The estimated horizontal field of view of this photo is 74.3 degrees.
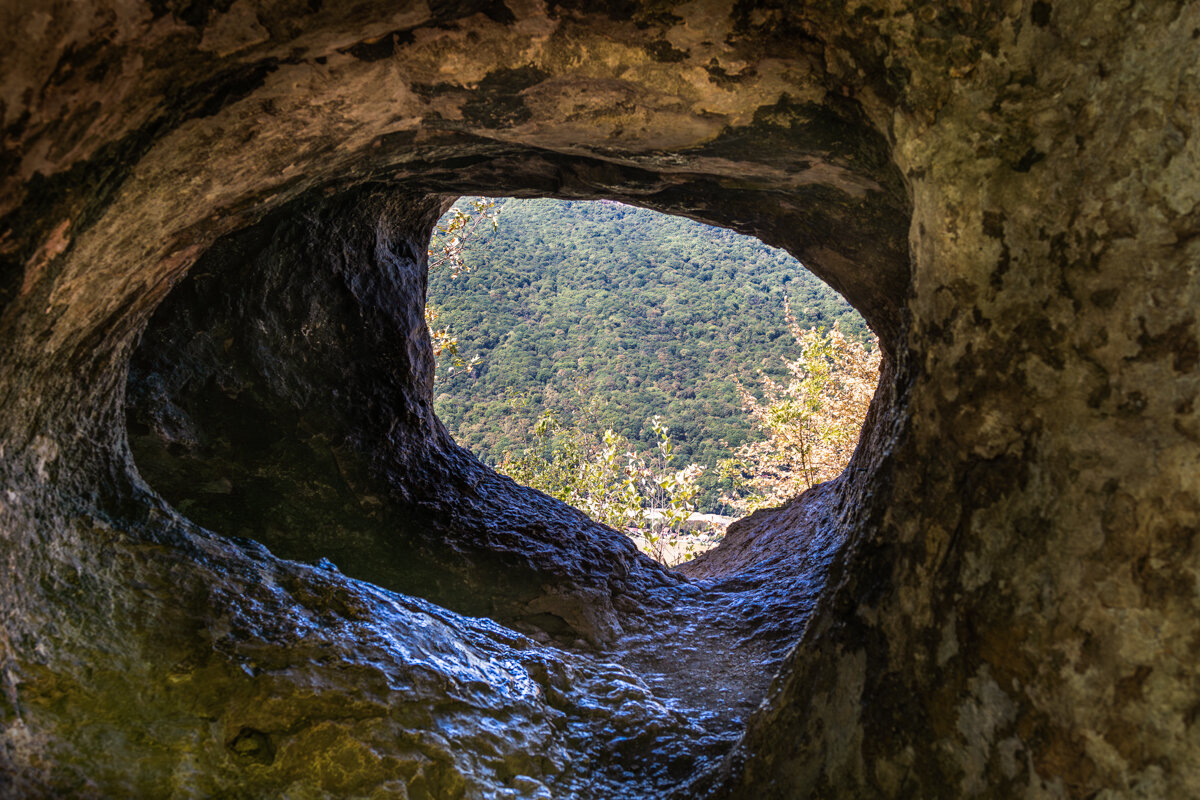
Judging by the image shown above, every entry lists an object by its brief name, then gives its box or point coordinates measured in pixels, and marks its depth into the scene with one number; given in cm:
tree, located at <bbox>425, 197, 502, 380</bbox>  1070
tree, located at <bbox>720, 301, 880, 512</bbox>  1136
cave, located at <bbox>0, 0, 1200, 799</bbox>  150
